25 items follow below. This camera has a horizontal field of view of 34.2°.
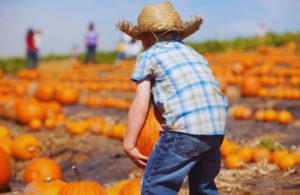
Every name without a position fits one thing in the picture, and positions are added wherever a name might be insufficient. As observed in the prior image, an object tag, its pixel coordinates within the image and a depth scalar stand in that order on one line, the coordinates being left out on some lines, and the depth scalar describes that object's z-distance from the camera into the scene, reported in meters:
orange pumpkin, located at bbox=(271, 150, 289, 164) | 5.95
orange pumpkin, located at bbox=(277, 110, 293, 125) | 9.16
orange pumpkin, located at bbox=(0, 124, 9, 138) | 8.39
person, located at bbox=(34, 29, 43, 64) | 25.09
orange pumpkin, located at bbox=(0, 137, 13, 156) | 7.46
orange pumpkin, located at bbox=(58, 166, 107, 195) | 3.62
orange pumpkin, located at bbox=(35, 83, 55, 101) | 12.38
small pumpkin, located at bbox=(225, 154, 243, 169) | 5.95
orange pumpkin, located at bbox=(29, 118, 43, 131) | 9.50
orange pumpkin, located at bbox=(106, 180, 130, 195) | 4.26
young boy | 3.06
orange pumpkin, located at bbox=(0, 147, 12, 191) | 5.27
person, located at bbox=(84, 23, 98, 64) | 25.07
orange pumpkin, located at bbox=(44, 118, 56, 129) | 9.53
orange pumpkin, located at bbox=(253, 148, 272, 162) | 6.11
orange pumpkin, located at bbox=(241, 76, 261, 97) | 12.19
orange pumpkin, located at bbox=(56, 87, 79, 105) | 12.47
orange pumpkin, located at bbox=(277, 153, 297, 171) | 5.70
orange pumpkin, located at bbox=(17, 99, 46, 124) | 9.80
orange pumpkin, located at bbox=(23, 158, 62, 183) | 5.45
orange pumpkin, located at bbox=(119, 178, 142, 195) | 3.85
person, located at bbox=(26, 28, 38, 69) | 25.02
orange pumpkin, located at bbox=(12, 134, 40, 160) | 7.37
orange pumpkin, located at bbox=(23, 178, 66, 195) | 3.87
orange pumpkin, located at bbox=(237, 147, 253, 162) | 6.30
